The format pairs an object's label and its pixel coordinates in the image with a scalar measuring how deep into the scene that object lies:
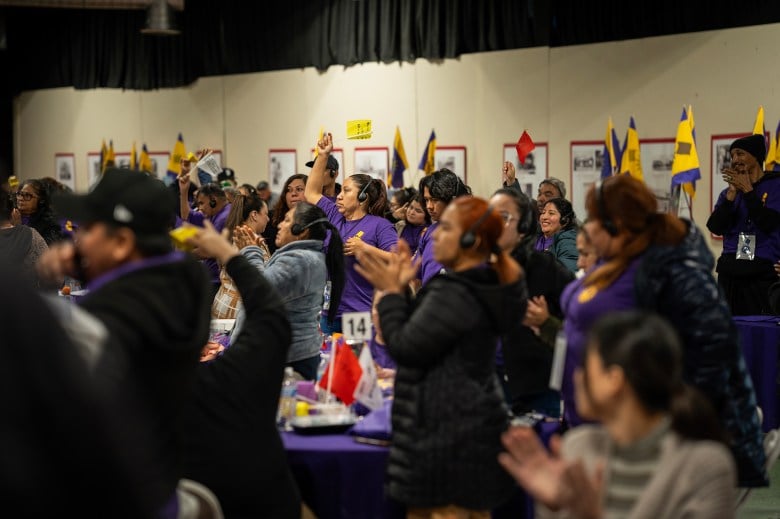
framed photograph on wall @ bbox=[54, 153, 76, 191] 14.91
